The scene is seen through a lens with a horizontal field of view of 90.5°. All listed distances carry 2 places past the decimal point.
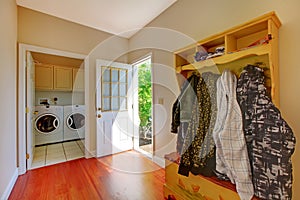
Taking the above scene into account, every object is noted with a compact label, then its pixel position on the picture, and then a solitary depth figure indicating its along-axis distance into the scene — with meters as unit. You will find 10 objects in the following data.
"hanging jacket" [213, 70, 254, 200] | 1.04
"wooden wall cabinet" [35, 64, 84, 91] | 3.80
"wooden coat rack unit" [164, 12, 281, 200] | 1.12
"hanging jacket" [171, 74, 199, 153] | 1.54
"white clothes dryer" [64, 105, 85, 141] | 4.04
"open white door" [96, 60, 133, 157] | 2.95
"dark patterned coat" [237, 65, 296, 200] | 0.91
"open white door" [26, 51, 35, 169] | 2.36
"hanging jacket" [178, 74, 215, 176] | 1.31
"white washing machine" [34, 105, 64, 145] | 3.57
